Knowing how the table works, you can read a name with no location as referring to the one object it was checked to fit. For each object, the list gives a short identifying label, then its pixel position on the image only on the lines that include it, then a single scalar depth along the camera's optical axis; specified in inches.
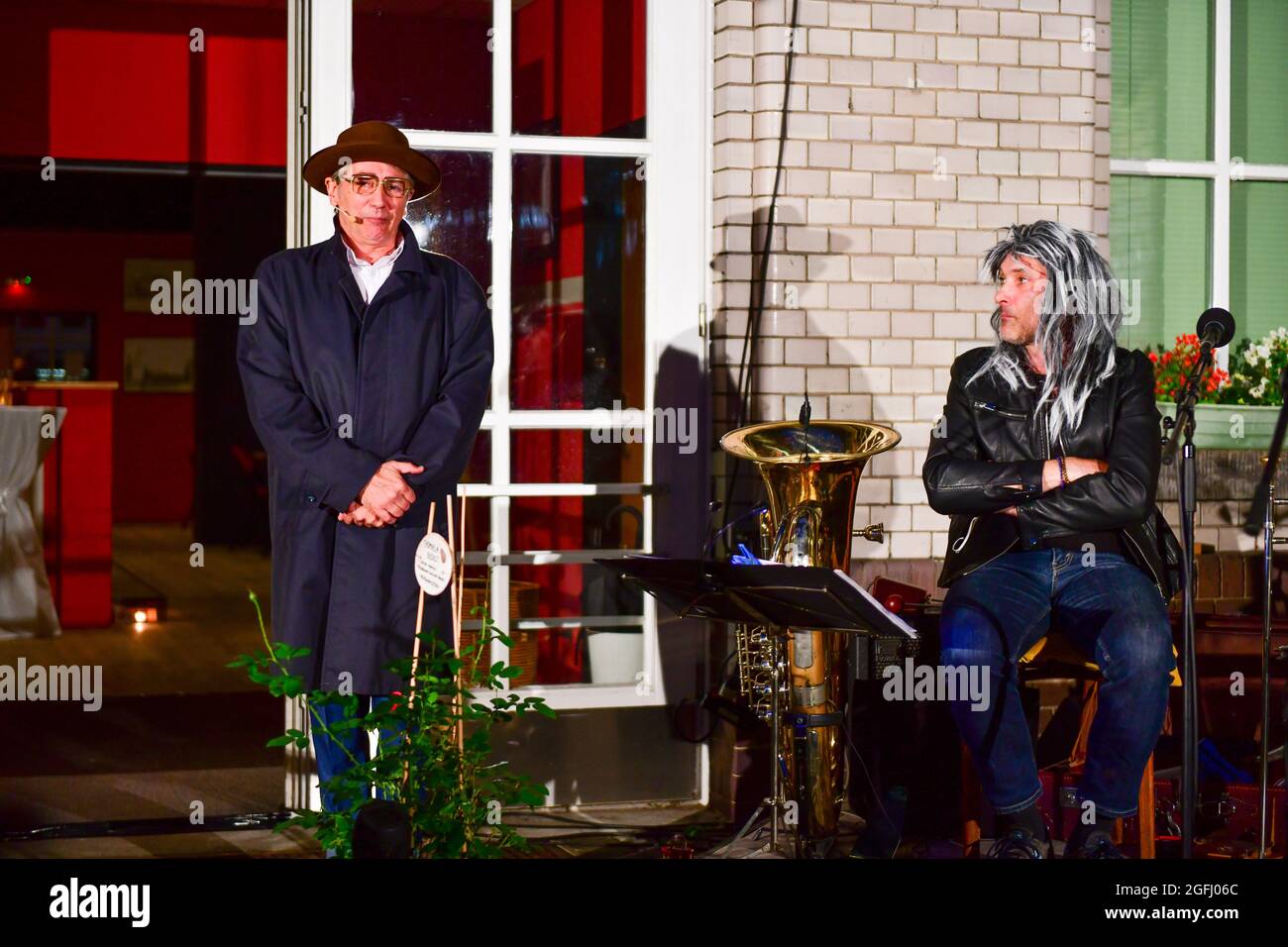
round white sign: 309.1
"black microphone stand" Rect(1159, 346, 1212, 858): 296.4
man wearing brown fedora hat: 325.7
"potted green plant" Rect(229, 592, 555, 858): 263.6
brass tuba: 356.2
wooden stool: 346.0
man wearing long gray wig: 331.9
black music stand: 299.0
